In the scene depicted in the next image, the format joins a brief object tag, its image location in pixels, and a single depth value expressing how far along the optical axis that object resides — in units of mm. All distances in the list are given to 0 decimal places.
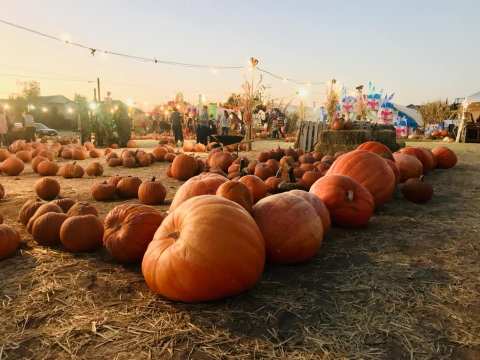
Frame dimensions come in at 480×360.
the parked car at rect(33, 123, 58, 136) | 39325
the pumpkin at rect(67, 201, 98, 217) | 3386
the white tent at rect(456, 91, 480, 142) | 20114
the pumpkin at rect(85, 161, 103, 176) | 7820
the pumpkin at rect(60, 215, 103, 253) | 3020
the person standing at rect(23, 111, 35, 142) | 18125
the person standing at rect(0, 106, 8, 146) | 15672
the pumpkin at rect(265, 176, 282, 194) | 4628
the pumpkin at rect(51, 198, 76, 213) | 3820
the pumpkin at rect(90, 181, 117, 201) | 5156
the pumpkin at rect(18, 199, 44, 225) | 3771
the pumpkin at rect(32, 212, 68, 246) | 3205
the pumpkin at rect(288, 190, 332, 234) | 3270
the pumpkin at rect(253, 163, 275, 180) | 5652
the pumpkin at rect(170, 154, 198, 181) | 7098
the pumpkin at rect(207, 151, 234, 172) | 7254
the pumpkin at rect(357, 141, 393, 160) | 6005
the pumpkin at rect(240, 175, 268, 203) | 4078
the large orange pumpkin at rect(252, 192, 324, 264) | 2717
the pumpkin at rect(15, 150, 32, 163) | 9961
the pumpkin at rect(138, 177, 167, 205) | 4910
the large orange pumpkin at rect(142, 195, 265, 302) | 2139
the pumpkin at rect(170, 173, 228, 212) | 3469
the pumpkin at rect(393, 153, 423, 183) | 6059
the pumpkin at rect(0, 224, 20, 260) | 2957
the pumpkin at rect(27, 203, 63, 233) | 3475
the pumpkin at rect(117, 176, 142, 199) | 5312
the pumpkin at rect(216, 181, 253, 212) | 2904
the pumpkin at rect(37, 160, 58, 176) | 7945
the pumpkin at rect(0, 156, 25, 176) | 7935
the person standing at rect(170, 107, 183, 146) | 18391
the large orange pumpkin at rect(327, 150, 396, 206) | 4328
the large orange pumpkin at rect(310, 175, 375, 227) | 3600
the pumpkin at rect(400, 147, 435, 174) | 7156
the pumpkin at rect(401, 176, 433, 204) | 4809
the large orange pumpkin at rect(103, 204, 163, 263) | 2739
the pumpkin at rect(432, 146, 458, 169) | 8031
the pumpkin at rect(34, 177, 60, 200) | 5332
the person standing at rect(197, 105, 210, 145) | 17375
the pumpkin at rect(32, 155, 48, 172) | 8383
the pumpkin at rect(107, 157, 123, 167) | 9203
